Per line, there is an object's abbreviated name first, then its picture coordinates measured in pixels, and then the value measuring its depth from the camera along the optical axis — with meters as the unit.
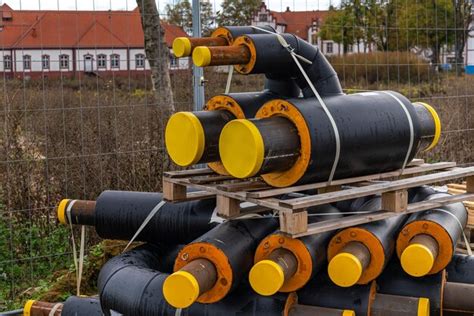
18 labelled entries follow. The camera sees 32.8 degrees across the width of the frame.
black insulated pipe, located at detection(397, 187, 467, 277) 3.70
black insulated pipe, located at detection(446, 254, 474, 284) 4.07
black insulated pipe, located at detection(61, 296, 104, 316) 4.46
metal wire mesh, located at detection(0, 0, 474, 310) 6.44
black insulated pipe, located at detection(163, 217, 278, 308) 3.54
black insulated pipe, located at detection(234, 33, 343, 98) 3.99
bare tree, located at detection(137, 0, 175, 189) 6.96
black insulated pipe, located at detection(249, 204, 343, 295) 3.54
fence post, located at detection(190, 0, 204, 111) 6.23
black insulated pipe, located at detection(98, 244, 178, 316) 4.06
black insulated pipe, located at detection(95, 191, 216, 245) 4.57
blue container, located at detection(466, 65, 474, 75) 10.32
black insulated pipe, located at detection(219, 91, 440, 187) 3.71
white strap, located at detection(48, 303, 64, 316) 4.56
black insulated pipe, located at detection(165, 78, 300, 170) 4.00
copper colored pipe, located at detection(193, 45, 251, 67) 3.86
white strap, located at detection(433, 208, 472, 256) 4.19
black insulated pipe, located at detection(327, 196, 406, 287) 3.61
